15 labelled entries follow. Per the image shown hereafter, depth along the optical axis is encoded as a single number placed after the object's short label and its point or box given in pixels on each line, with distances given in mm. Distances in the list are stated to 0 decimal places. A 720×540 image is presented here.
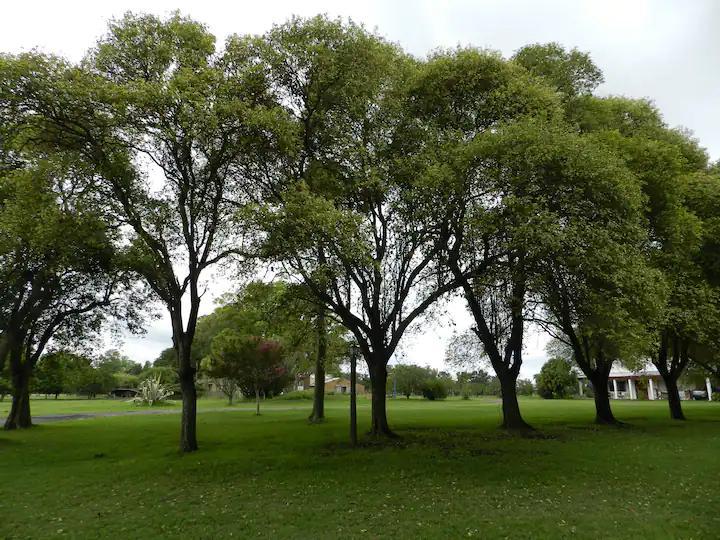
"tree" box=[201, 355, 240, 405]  38375
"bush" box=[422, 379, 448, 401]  83562
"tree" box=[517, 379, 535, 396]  103631
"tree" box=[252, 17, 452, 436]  14039
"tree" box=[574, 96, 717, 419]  19484
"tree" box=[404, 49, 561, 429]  13977
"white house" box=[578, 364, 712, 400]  76938
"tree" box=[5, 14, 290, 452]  14352
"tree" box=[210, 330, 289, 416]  37656
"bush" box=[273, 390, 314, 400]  68119
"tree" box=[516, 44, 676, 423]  13453
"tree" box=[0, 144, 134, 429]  16141
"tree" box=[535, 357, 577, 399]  78125
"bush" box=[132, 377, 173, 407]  56312
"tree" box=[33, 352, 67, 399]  29892
